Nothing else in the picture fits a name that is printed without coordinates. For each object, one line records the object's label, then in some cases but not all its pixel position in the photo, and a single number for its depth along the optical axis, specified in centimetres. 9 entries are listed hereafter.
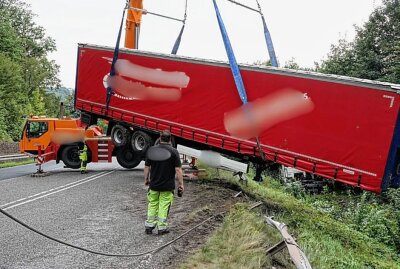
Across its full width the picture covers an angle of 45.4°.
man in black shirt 756
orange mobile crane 1808
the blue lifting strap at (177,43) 1530
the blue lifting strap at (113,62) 1392
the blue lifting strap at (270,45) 1273
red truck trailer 980
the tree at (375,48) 3347
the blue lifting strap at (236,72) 1151
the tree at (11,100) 3969
